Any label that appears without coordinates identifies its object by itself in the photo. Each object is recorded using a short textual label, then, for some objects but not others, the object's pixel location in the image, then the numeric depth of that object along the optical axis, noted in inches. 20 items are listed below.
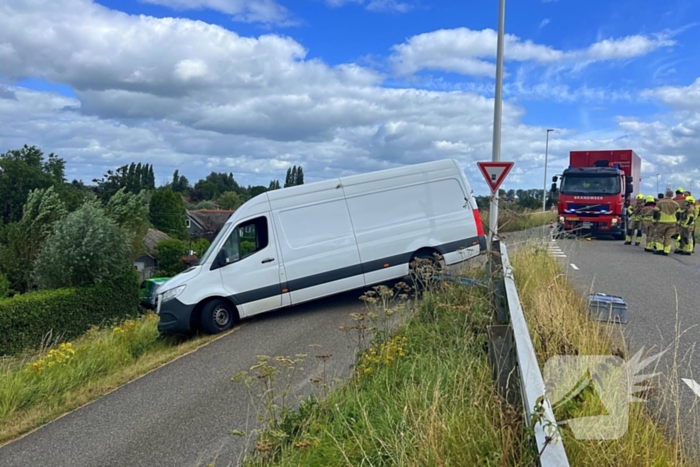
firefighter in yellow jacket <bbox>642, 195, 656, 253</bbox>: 698.2
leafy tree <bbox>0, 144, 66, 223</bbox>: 2778.1
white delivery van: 412.2
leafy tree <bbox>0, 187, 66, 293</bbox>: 1204.5
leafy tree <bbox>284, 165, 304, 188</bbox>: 3927.2
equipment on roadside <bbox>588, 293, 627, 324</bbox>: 245.4
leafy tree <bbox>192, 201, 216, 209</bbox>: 4431.8
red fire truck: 896.9
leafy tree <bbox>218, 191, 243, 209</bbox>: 4557.1
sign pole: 553.3
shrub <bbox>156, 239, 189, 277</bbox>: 2003.0
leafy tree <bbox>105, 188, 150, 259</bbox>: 1476.9
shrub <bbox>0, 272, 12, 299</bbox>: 1060.5
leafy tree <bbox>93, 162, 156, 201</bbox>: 3560.5
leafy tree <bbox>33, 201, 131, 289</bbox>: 879.1
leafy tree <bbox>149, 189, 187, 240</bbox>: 2957.7
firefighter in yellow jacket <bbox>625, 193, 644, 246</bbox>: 767.1
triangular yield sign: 467.2
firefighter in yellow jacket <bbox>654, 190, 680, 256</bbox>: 668.1
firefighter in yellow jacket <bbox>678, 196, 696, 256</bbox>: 672.4
